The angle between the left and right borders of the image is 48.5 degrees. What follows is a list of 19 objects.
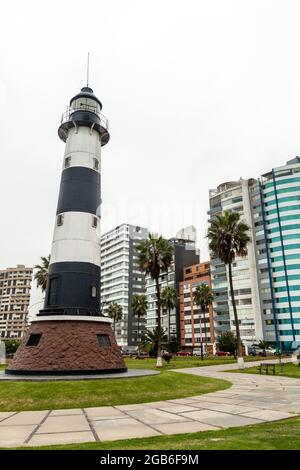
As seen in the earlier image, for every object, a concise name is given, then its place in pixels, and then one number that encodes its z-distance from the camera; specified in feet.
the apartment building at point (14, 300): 551.59
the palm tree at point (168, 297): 260.62
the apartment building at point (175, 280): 390.87
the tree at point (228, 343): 225.76
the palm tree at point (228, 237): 139.95
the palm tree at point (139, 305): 269.23
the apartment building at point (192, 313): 343.46
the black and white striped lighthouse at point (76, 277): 66.80
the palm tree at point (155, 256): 150.41
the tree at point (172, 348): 276.62
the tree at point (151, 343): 221.66
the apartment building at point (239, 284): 300.81
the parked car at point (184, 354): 253.28
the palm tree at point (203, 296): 243.60
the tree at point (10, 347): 236.86
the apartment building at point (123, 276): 416.67
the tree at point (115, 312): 295.48
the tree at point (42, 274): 180.04
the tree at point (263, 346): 226.99
